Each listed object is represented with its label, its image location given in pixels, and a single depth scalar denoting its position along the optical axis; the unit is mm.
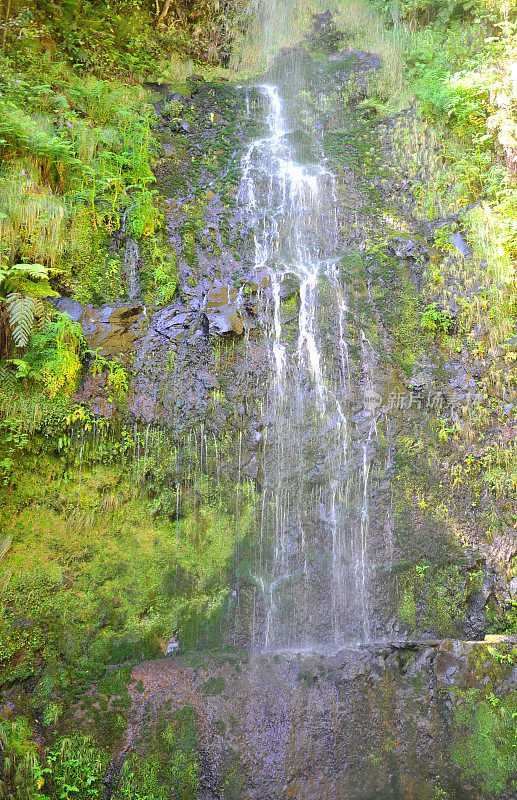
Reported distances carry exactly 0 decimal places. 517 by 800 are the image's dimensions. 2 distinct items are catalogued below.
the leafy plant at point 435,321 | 8528
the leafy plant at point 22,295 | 6277
